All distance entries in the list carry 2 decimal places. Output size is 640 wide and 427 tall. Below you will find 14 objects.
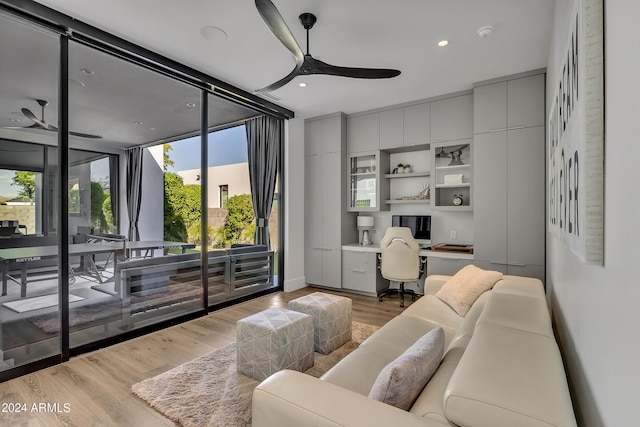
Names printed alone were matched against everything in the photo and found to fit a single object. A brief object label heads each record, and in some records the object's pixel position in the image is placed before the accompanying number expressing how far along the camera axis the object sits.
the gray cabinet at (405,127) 4.42
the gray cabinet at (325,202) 4.96
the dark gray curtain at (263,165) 4.73
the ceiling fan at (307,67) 2.12
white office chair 3.98
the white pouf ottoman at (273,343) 2.21
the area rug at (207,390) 1.89
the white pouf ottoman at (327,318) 2.68
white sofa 0.86
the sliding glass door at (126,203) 2.80
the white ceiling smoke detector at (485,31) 2.68
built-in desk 4.33
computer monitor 4.63
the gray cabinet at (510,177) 3.46
